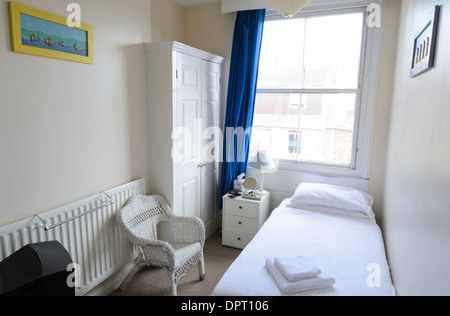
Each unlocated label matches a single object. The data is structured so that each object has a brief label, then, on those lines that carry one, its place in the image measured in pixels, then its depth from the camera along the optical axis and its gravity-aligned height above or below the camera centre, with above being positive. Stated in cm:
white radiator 170 -82
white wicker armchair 223 -100
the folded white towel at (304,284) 160 -91
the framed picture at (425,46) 127 +36
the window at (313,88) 294 +30
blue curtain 313 +25
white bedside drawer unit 306 -109
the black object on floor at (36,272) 139 -79
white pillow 262 -74
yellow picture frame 163 +47
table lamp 310 -49
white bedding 164 -91
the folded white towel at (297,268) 164 -87
